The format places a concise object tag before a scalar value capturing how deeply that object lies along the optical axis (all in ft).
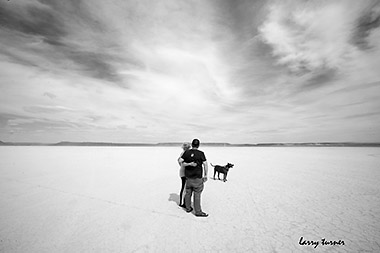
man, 16.83
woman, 18.70
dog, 32.45
